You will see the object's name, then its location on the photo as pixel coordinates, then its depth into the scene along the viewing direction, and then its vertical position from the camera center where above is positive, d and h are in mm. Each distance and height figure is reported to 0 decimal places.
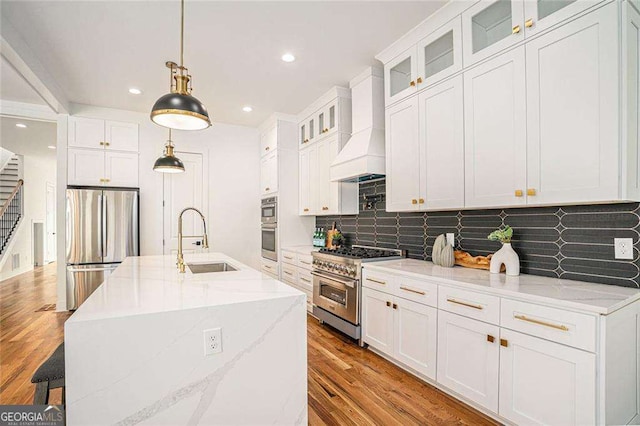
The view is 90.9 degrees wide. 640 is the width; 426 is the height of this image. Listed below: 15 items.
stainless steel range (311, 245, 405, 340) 3096 -751
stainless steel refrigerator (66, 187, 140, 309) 4199 -310
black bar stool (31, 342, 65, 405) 1389 -728
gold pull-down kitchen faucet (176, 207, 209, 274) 2219 -333
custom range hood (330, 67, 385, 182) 3241 +850
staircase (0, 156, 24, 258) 7156 +382
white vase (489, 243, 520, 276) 2225 -343
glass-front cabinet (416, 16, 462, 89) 2434 +1321
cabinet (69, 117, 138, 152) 4379 +1130
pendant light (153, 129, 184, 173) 3309 +523
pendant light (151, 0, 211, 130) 1706 +578
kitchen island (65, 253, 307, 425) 1230 -627
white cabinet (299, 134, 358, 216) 4004 +360
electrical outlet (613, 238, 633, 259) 1827 -204
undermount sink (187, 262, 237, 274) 2860 -499
